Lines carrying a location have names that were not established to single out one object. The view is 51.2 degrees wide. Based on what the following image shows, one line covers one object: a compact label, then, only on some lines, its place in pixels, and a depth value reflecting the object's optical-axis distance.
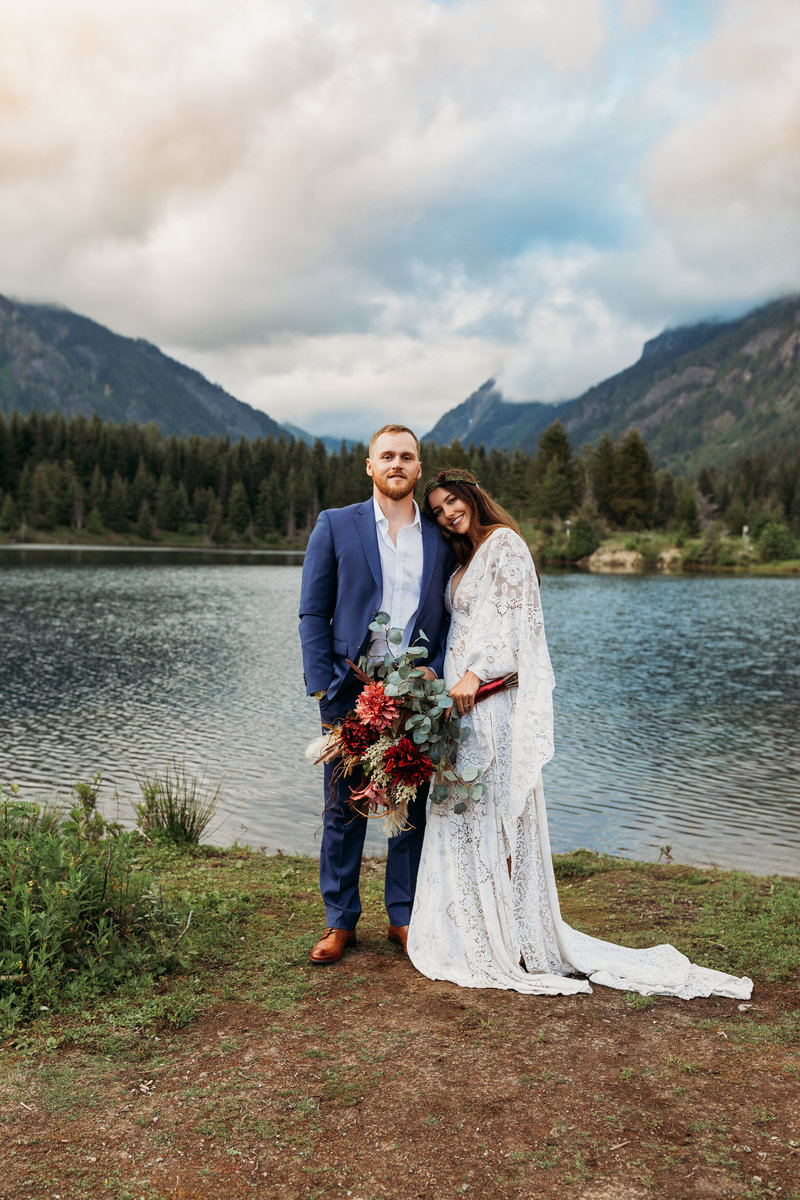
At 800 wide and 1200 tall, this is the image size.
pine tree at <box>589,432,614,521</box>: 102.00
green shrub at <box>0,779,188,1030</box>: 4.27
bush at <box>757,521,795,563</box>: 91.25
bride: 4.86
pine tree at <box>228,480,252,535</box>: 126.19
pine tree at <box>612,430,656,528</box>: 100.56
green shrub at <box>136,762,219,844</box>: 8.55
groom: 5.02
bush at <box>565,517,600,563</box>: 91.44
